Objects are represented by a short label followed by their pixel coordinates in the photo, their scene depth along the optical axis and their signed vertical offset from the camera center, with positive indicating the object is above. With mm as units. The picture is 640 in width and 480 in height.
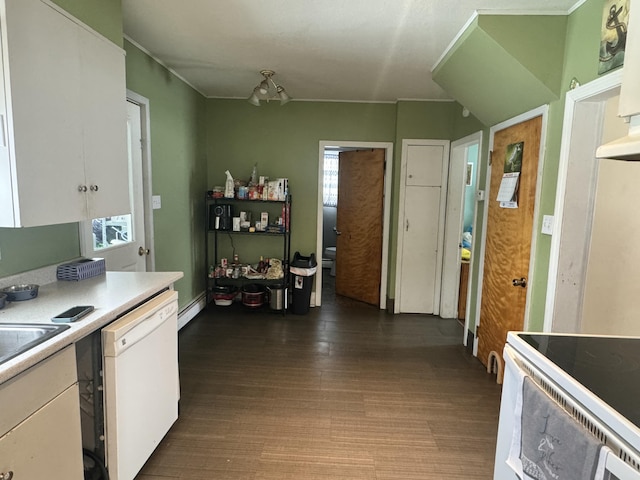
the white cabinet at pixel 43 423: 1030 -731
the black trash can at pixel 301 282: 4047 -953
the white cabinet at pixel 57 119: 1364 +329
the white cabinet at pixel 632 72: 1033 +405
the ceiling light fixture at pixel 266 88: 3230 +1016
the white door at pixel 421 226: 4098 -265
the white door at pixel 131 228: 2464 -252
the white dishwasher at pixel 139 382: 1435 -846
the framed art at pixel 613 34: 1665 +844
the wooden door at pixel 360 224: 4445 -306
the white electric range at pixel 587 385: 848 -520
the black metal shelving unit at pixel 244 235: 4113 -458
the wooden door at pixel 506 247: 2434 -312
